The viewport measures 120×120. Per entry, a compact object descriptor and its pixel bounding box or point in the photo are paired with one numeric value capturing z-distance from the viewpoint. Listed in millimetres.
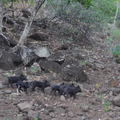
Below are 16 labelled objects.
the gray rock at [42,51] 19608
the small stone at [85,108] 10516
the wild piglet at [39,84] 12802
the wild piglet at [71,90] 12416
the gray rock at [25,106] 9655
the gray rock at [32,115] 8761
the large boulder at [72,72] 16484
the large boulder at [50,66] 17648
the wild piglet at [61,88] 12750
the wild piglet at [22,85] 12165
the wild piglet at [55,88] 12825
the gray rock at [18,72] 15602
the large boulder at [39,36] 23439
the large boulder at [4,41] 18969
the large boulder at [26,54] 17908
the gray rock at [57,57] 18812
